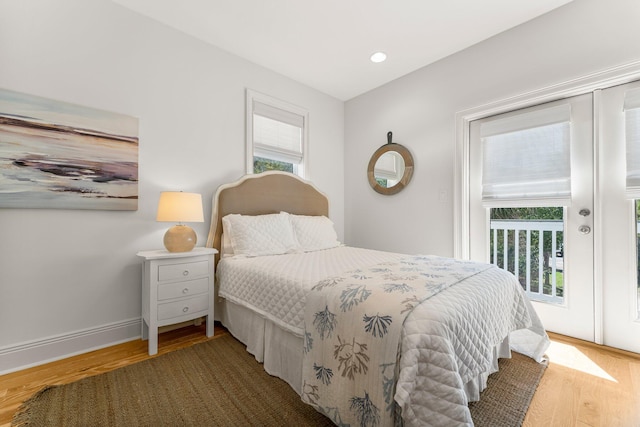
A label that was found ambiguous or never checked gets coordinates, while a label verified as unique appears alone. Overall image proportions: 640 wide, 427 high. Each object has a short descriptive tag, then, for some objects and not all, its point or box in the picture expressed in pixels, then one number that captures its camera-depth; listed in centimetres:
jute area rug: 127
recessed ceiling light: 271
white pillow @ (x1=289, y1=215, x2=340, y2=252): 266
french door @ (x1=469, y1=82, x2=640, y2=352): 189
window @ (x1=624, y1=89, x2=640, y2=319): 184
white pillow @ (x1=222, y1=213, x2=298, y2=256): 227
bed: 95
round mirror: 305
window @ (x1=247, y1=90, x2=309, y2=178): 284
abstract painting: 168
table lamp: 198
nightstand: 186
